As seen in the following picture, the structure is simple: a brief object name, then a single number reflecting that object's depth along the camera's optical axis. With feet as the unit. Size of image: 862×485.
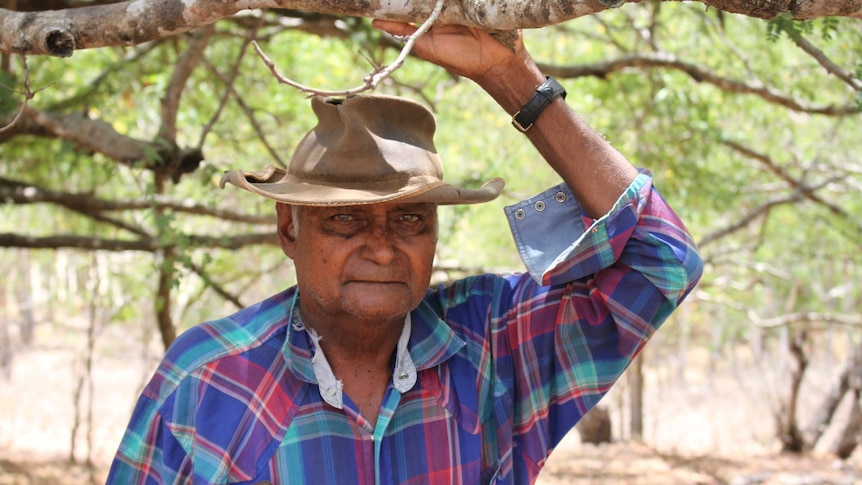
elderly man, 6.56
